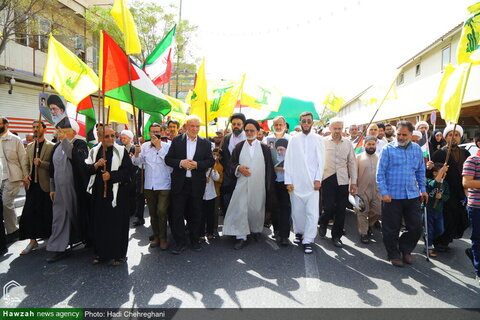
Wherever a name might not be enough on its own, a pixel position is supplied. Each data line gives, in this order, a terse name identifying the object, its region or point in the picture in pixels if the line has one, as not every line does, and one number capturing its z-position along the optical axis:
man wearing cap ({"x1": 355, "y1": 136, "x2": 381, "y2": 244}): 5.26
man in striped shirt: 3.44
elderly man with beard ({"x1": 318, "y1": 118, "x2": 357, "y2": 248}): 4.87
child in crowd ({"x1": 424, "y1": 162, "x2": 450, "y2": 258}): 4.37
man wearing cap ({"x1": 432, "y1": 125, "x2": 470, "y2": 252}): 4.46
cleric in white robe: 4.86
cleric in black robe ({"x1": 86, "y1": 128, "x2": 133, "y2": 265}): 3.96
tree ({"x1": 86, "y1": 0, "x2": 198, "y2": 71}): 15.74
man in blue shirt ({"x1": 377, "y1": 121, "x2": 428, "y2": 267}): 4.04
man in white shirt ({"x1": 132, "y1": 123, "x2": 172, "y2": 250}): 4.62
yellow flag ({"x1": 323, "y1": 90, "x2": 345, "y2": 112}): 9.93
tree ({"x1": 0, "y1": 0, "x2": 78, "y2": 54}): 9.47
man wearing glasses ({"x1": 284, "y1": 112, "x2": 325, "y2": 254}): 4.77
